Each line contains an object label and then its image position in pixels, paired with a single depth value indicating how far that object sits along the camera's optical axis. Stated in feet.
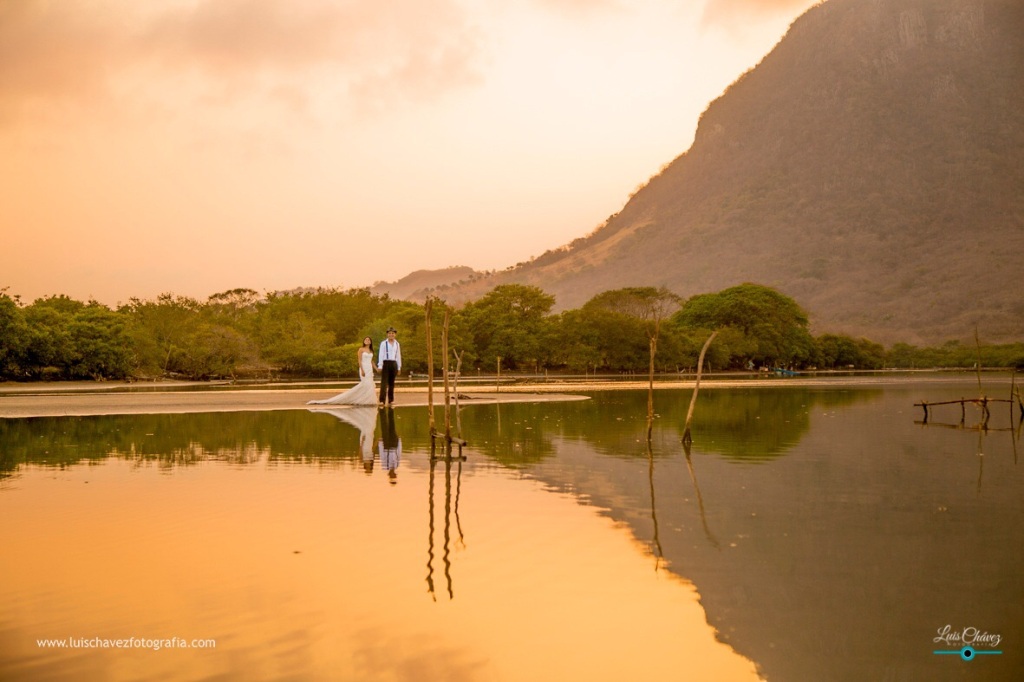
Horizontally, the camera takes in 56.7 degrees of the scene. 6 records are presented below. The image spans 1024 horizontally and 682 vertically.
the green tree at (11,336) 179.32
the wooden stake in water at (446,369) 55.07
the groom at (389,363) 88.84
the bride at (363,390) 95.09
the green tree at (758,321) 333.62
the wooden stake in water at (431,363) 59.42
